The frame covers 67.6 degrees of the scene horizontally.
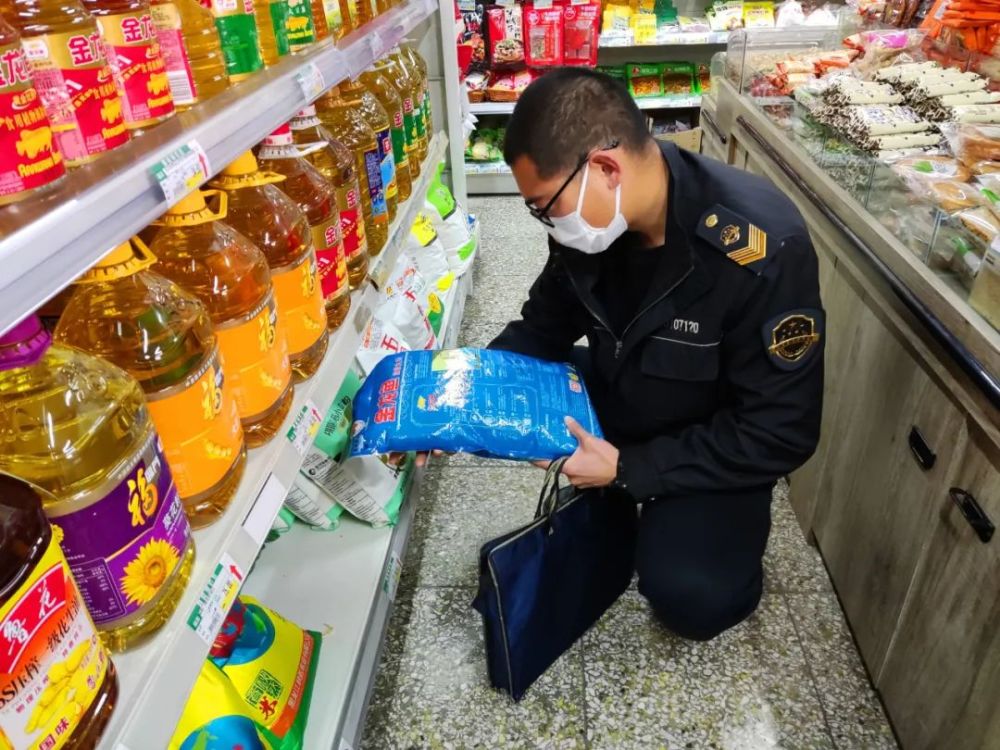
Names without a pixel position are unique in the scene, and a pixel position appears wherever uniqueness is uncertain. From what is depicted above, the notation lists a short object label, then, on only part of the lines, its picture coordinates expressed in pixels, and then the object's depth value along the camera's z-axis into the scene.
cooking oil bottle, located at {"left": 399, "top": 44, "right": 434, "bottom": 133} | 2.69
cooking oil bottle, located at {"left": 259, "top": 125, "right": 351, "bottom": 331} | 1.38
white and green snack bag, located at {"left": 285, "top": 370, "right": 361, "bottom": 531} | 1.77
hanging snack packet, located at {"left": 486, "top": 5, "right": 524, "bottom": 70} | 4.75
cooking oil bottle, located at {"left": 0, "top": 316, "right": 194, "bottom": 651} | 0.68
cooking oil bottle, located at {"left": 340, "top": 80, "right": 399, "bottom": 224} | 1.91
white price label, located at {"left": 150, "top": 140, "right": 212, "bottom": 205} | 0.75
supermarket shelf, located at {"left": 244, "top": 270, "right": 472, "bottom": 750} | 1.51
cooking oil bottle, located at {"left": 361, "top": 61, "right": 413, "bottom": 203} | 2.24
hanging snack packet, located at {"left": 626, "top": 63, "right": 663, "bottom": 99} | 5.06
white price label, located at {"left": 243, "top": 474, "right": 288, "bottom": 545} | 1.00
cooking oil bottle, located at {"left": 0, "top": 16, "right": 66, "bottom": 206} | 0.61
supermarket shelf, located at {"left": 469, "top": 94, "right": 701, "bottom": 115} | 4.95
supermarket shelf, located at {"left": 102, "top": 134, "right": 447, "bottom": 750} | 0.75
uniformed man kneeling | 1.37
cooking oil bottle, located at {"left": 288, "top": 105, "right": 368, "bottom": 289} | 1.55
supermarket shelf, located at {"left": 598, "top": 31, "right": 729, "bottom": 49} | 4.62
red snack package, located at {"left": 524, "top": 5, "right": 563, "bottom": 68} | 4.64
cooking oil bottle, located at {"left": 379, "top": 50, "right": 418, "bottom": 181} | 2.38
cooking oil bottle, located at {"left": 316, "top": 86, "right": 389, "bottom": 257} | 1.81
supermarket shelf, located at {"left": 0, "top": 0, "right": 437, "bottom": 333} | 0.57
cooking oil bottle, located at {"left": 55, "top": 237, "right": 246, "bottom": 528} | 0.86
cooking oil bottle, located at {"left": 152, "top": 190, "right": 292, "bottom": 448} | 1.05
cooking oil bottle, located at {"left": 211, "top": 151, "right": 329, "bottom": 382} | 1.19
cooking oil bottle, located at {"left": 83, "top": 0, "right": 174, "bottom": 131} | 0.83
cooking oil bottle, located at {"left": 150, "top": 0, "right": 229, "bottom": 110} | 0.98
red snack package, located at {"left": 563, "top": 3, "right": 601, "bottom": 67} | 4.61
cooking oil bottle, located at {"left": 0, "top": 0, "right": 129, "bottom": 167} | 0.72
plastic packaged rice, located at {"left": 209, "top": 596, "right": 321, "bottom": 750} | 1.33
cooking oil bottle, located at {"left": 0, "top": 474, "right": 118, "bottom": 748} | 0.56
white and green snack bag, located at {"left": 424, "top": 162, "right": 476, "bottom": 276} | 3.21
